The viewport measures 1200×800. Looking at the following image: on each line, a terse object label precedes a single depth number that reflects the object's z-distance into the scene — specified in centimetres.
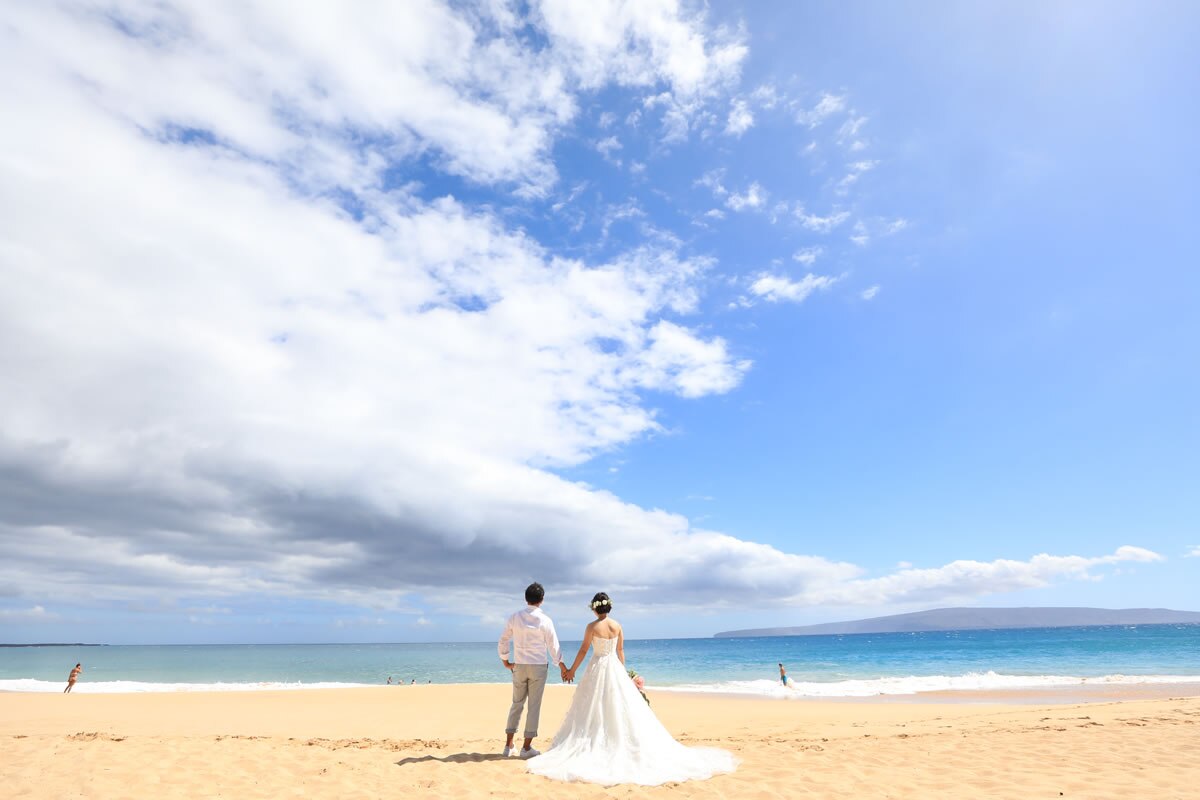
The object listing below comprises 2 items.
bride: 766
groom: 888
